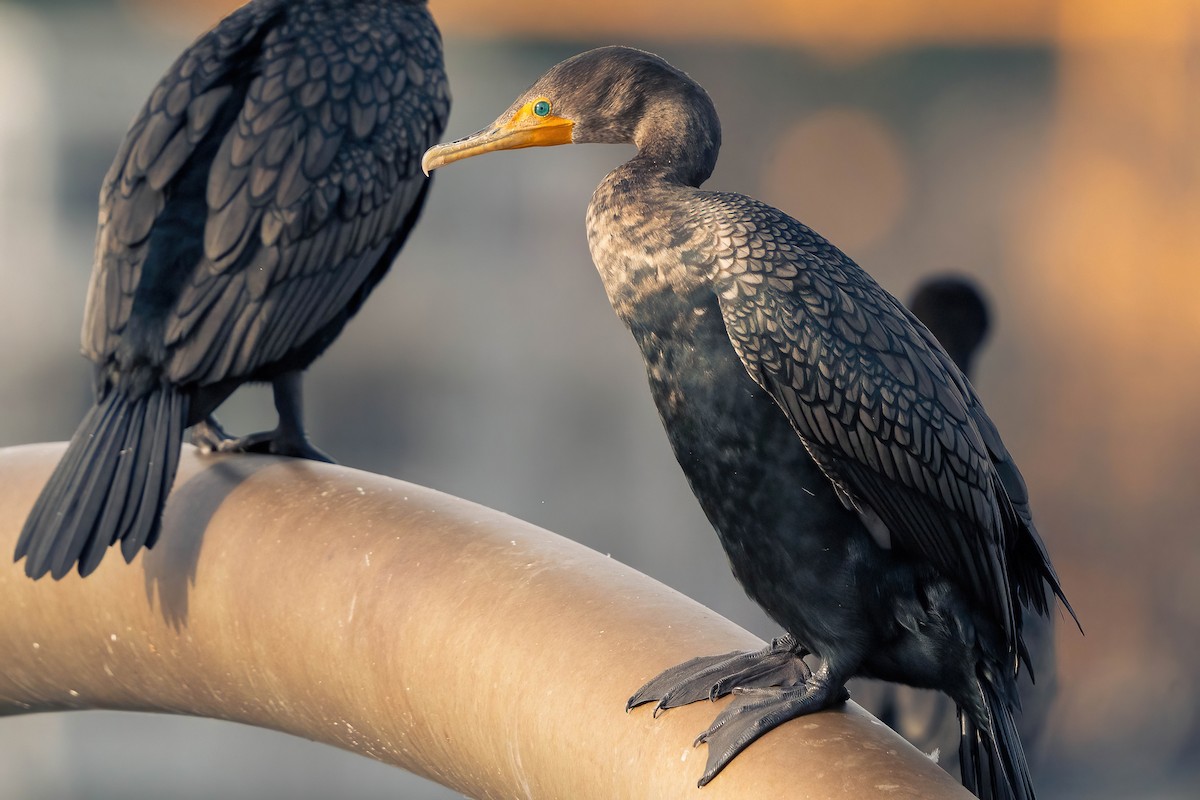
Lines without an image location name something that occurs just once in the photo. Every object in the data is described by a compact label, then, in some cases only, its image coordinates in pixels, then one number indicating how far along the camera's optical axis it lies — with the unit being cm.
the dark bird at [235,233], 932
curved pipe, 908
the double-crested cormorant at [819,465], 906
